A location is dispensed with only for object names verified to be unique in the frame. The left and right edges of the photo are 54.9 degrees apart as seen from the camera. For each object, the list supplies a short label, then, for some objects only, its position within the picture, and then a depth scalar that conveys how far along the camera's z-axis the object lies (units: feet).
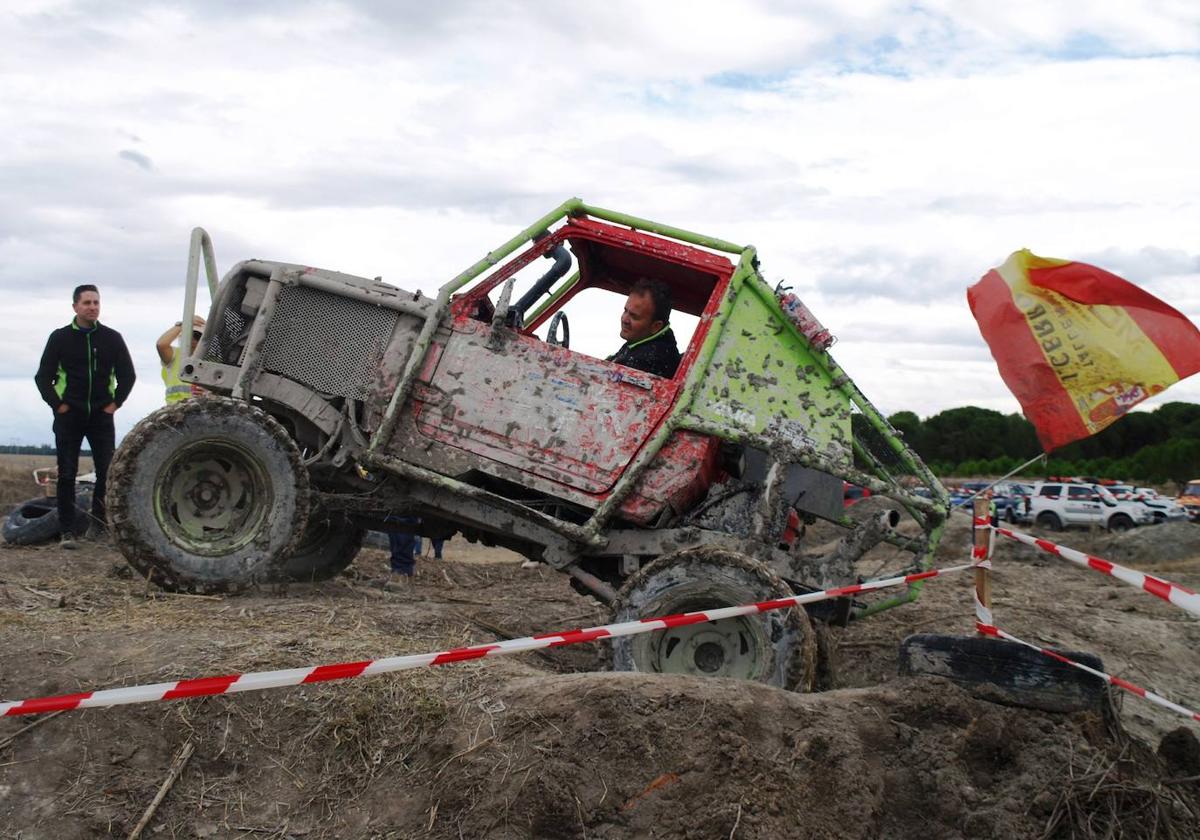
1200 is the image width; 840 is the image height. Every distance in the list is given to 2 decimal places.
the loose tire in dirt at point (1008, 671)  16.08
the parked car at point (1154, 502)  83.15
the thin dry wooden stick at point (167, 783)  12.90
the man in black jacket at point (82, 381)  27.78
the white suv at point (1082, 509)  85.76
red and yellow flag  20.61
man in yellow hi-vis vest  27.37
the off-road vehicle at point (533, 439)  20.08
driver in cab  21.65
